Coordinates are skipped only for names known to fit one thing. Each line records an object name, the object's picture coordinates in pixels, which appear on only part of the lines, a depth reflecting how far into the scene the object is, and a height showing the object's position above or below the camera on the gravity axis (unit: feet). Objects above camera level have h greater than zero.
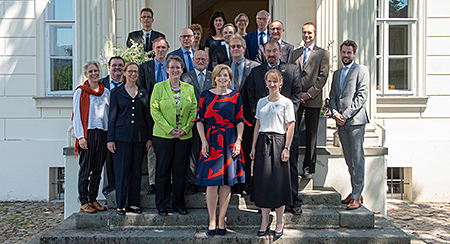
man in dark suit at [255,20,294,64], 16.89 +2.99
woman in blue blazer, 15.53 -0.52
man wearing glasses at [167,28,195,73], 17.43 +2.84
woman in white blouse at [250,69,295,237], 14.38 -1.14
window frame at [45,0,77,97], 25.38 +4.21
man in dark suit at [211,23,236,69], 17.54 +2.75
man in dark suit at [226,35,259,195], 16.35 +1.34
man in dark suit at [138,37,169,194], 16.85 +1.81
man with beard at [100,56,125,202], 16.65 +1.49
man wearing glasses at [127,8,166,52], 19.92 +3.93
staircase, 14.80 -3.84
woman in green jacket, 15.24 -0.23
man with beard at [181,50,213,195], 16.26 +1.34
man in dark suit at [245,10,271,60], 17.93 +3.53
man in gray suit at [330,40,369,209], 16.55 +0.15
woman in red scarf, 15.75 -0.42
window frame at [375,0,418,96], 24.88 +3.90
